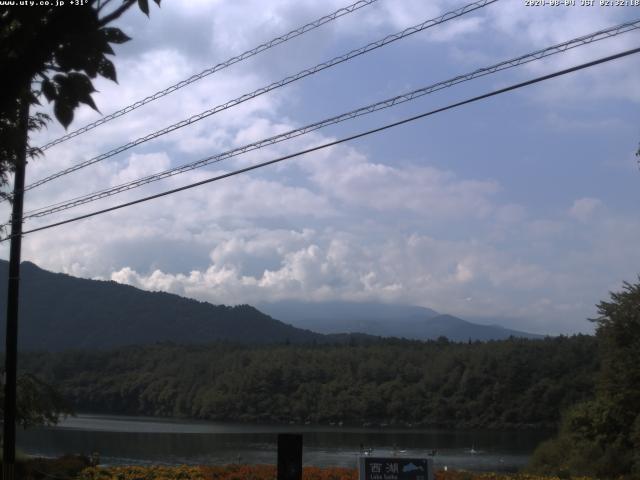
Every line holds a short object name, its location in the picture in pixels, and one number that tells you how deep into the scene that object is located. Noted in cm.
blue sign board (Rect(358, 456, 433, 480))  1134
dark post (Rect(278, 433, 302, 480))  998
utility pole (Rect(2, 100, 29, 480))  1609
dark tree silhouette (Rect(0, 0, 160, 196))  473
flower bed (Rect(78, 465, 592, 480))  1612
